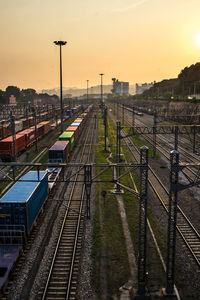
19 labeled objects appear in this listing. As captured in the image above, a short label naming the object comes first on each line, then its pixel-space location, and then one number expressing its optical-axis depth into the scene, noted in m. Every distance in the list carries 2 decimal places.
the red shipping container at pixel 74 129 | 54.47
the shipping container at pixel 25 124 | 69.33
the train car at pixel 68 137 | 43.97
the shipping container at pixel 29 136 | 48.71
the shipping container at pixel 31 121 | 74.25
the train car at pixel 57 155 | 35.53
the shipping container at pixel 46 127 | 66.12
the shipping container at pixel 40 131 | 57.79
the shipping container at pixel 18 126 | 61.97
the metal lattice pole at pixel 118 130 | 35.69
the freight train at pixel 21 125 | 55.12
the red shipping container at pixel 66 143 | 40.16
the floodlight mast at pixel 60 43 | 58.31
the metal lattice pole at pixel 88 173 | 19.29
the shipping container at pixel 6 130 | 55.98
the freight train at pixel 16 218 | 16.25
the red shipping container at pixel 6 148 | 41.28
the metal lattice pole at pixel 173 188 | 13.68
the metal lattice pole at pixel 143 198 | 14.37
